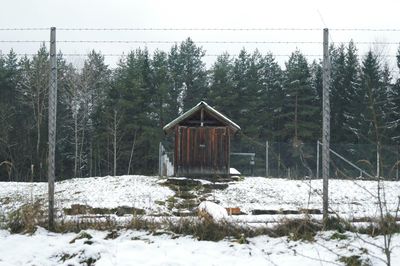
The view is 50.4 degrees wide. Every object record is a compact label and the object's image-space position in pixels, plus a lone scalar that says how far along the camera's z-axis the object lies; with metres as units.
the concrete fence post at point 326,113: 6.76
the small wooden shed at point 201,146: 20.05
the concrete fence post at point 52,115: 6.98
